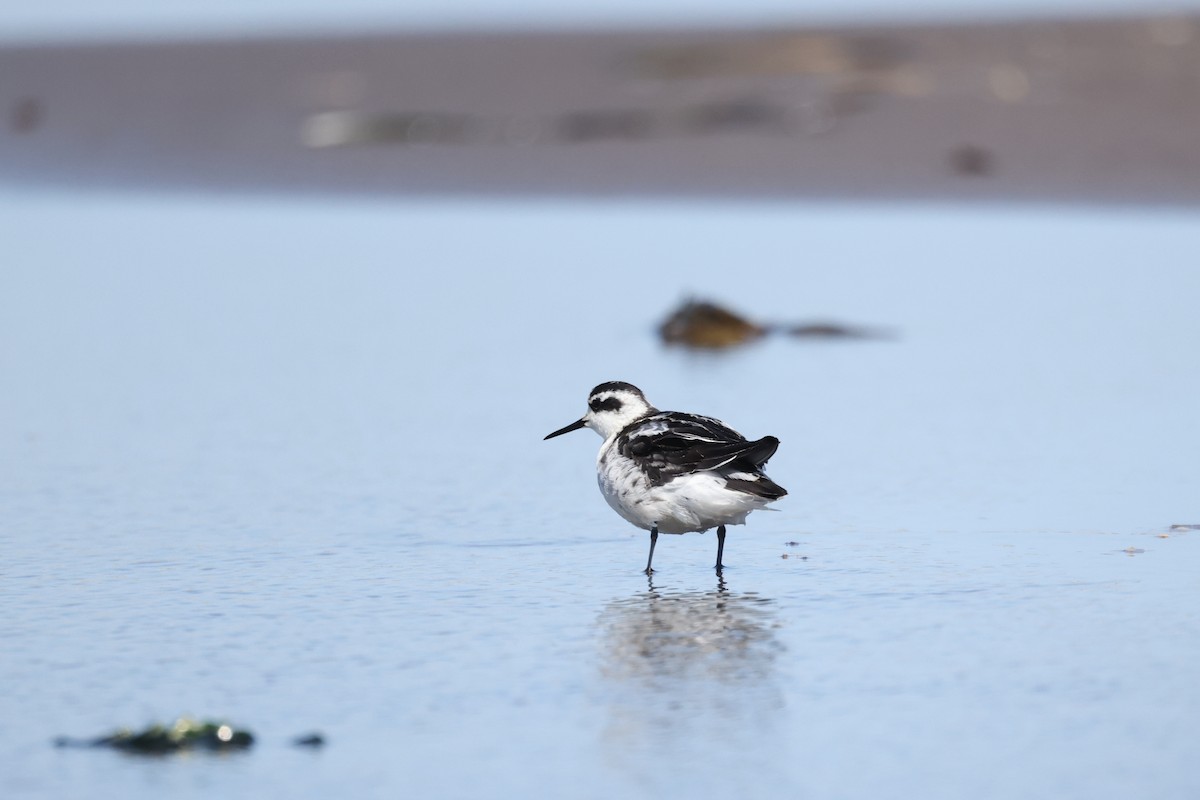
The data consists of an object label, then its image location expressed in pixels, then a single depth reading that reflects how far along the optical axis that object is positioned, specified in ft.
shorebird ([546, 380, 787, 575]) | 62.08
